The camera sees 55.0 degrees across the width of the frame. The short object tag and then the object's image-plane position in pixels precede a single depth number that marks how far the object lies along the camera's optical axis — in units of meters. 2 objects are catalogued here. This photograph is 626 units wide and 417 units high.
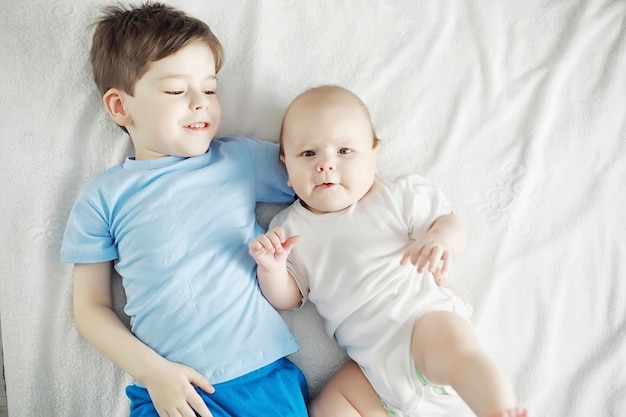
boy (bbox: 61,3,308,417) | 1.16
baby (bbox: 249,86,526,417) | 1.14
